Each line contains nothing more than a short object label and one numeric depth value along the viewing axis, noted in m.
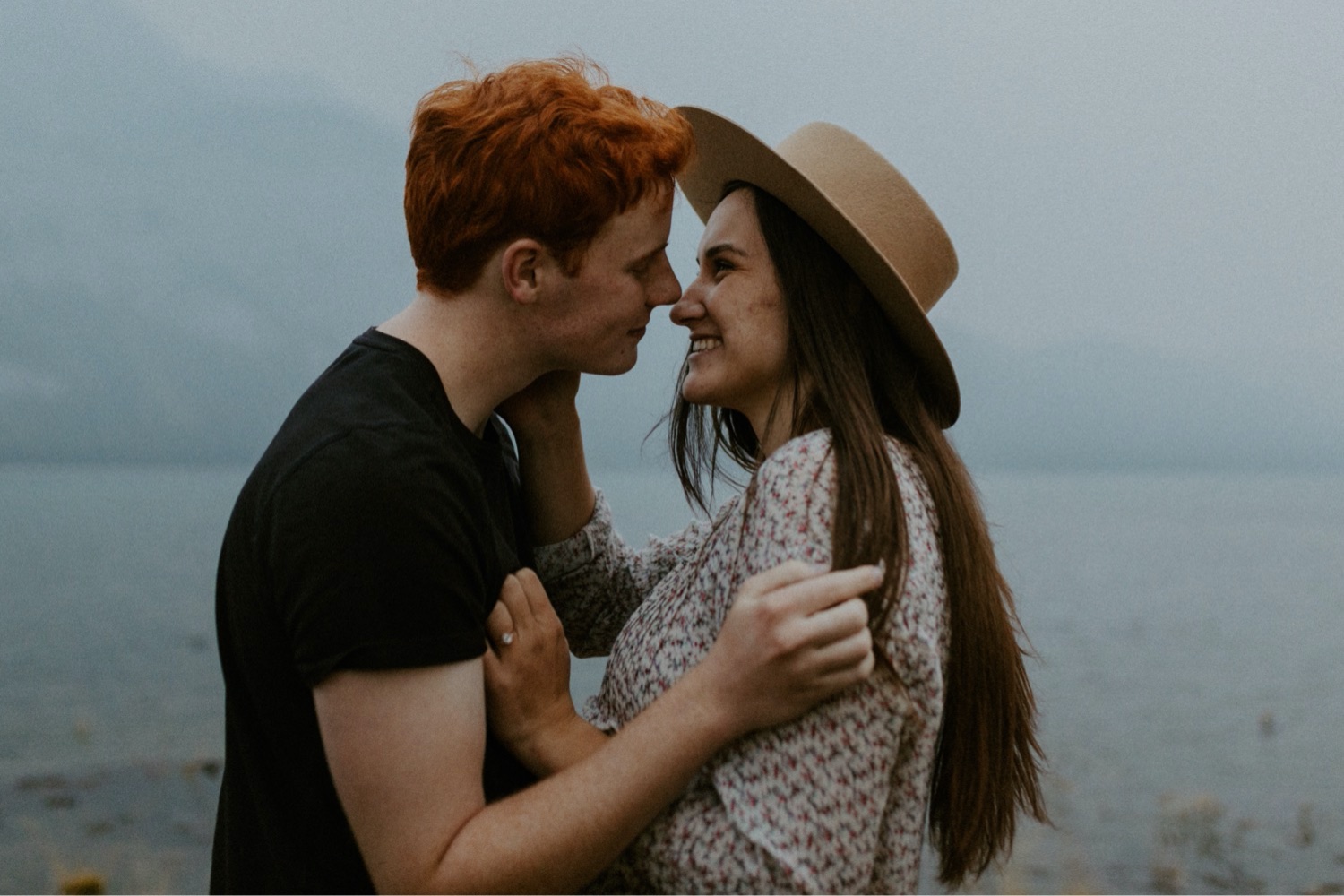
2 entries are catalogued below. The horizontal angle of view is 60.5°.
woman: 1.68
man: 1.58
